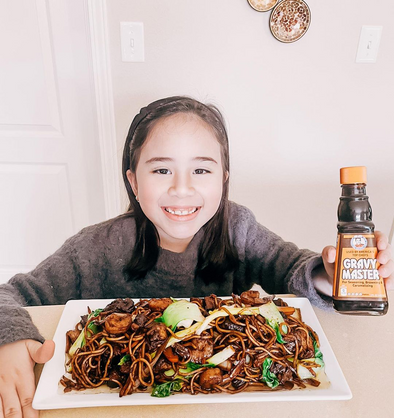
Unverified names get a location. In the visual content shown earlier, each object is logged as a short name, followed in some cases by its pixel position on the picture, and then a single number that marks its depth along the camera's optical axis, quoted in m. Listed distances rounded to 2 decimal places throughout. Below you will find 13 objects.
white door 1.75
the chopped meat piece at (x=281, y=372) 0.68
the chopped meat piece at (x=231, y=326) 0.75
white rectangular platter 0.60
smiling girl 0.95
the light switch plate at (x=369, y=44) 1.62
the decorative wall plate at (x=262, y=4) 1.55
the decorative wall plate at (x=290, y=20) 1.56
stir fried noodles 0.67
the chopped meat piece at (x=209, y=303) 0.79
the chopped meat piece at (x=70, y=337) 0.74
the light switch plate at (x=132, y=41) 1.60
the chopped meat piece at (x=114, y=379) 0.66
